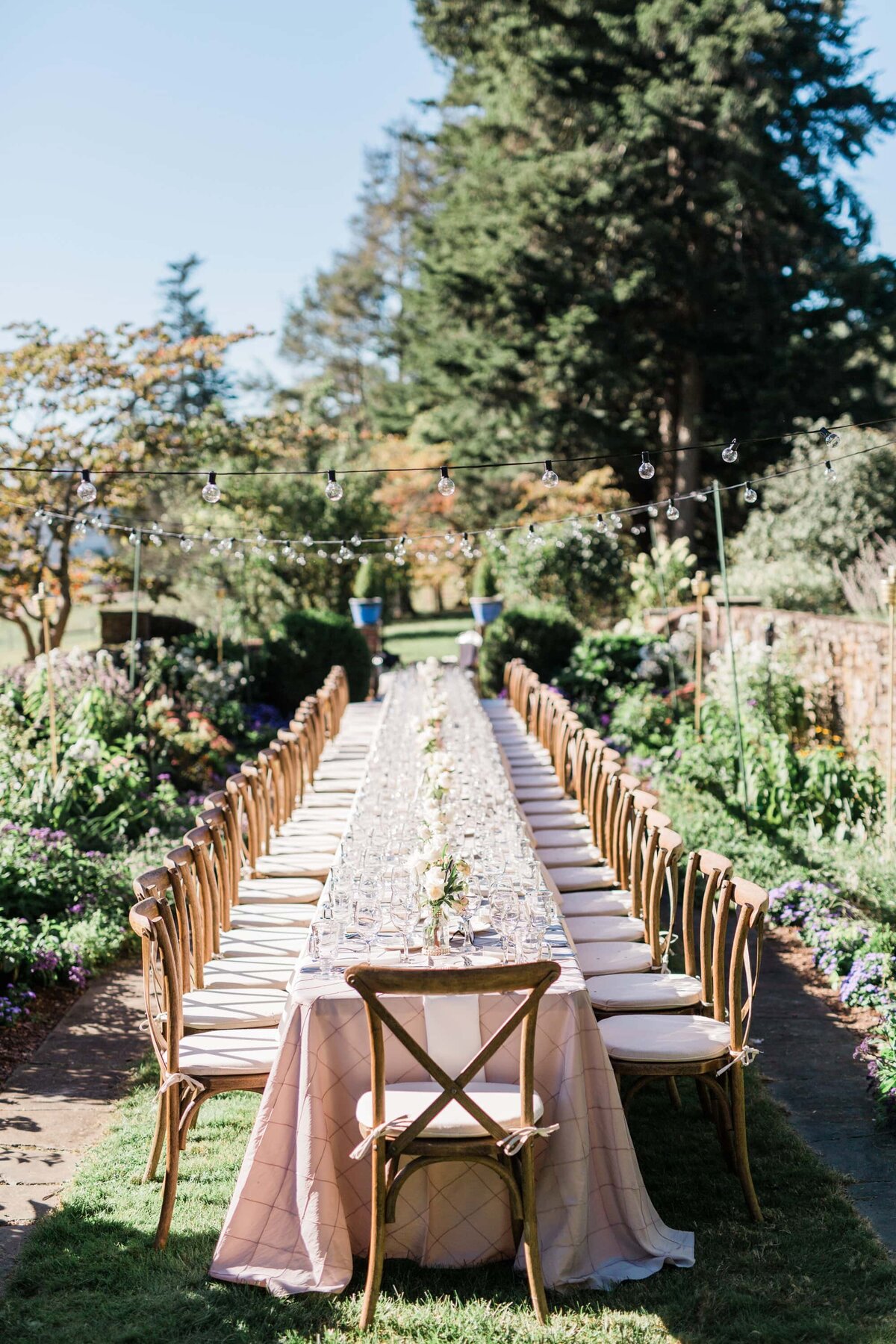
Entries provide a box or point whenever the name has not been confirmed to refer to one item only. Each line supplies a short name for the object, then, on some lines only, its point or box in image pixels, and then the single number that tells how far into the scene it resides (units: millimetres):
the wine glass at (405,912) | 3648
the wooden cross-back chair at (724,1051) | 3590
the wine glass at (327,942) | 3523
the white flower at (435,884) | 3510
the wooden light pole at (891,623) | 6316
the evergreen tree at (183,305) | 42750
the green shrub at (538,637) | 13312
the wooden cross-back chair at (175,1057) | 3482
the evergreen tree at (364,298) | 34344
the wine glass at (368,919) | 3729
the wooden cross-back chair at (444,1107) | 2963
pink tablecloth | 3197
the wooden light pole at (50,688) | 7102
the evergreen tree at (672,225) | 16094
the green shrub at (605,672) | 11891
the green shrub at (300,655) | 13289
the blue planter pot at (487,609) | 16219
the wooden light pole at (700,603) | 9547
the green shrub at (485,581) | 17531
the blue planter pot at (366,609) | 15598
